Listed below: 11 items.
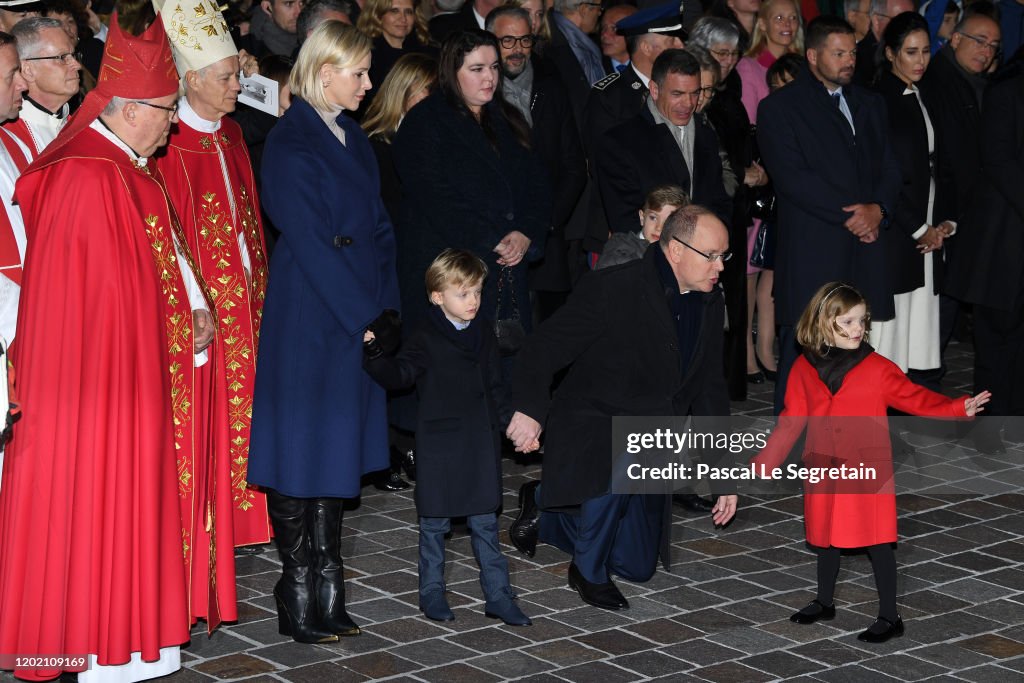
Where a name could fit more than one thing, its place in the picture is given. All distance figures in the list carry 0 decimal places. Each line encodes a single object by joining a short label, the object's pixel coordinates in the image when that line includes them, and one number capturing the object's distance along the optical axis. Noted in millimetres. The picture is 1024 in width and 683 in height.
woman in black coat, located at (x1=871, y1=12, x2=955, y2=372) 9273
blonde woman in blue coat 5949
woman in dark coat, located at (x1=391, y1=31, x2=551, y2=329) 7582
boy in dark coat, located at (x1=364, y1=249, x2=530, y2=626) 6395
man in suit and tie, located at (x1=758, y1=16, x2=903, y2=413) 8805
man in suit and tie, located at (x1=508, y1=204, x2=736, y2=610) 6578
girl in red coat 6293
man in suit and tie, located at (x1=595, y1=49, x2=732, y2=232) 8297
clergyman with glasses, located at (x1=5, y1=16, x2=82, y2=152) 6527
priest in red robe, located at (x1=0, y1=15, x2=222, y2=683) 5465
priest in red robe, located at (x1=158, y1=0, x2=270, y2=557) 6270
